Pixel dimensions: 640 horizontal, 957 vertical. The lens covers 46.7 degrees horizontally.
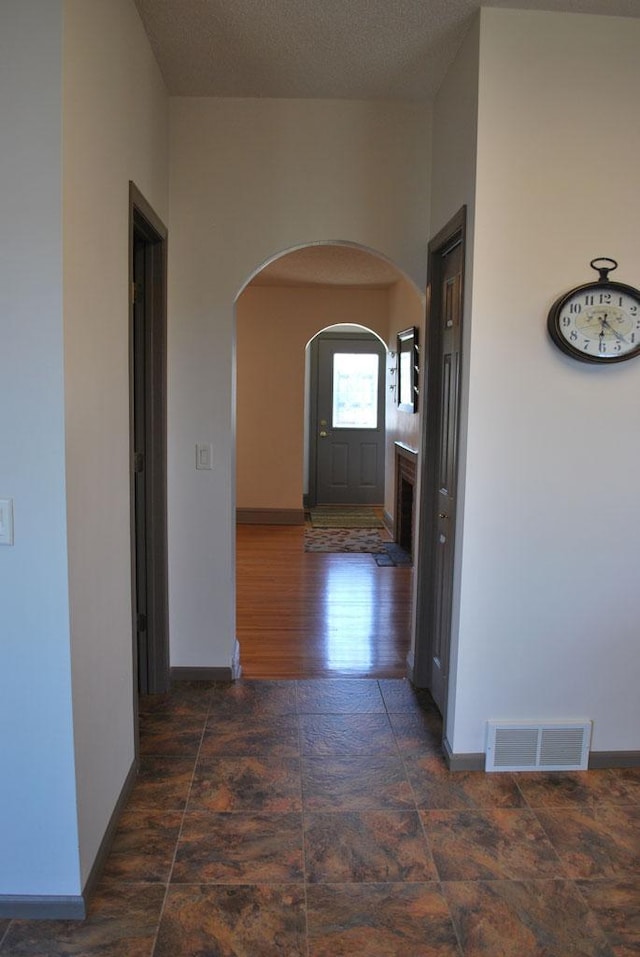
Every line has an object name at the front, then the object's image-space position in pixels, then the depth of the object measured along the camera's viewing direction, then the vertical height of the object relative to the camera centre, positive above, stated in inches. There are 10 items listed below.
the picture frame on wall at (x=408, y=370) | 235.8 +8.8
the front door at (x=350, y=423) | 370.6 -13.6
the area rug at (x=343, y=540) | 273.7 -55.9
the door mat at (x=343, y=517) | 324.5 -55.3
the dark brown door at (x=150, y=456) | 128.8 -11.1
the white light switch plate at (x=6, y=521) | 73.4 -12.9
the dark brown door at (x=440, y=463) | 119.3 -11.4
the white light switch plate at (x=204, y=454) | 137.9 -11.2
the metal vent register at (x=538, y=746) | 110.7 -51.7
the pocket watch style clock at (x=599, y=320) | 104.1 +11.2
